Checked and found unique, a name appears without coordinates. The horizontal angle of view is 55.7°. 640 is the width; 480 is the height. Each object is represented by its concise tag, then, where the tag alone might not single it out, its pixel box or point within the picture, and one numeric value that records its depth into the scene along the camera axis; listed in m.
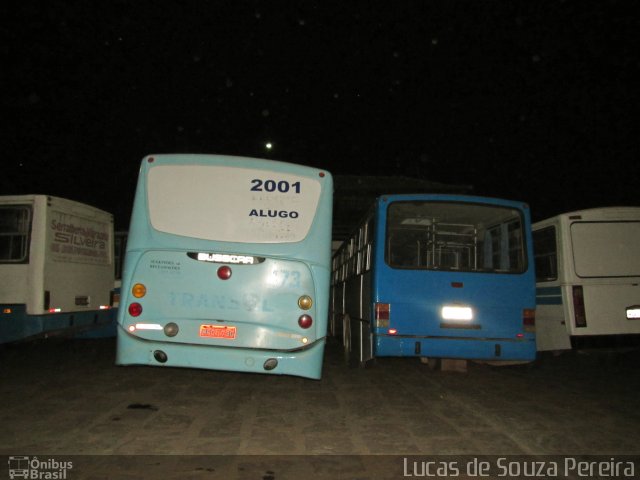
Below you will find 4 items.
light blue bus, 7.82
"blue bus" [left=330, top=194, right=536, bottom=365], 9.53
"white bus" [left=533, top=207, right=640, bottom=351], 11.11
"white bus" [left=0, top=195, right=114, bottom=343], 11.09
